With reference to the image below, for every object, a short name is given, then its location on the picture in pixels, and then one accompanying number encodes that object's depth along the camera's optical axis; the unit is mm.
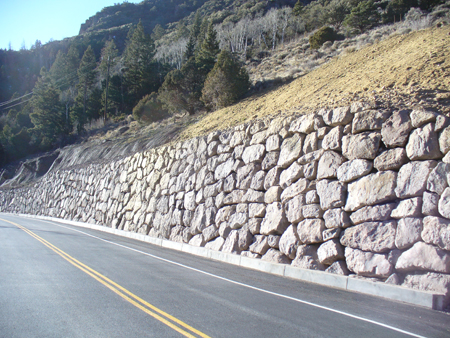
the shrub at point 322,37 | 30578
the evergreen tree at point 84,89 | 48541
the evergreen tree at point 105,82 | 45938
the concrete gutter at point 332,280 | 6314
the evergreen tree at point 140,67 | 44625
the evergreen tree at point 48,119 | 48344
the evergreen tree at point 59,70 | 67625
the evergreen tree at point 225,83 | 22188
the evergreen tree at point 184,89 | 27625
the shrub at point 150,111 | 33125
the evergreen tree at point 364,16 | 30819
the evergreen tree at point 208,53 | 29906
